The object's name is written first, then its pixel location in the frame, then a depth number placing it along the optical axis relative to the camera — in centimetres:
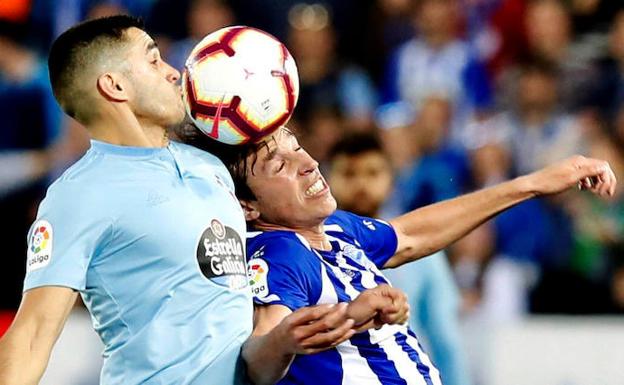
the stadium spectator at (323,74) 2095
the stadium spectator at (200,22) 2116
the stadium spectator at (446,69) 2044
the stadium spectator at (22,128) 1930
